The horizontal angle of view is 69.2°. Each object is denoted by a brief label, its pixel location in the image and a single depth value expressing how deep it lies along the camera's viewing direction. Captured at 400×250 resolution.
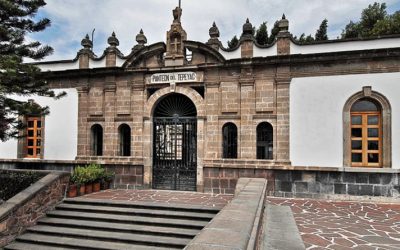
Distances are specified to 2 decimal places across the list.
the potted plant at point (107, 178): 10.06
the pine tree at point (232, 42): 21.51
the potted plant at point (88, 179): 8.81
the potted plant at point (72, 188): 7.99
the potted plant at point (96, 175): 9.38
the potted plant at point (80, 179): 8.41
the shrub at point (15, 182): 7.88
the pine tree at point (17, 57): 7.55
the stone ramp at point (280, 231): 4.91
